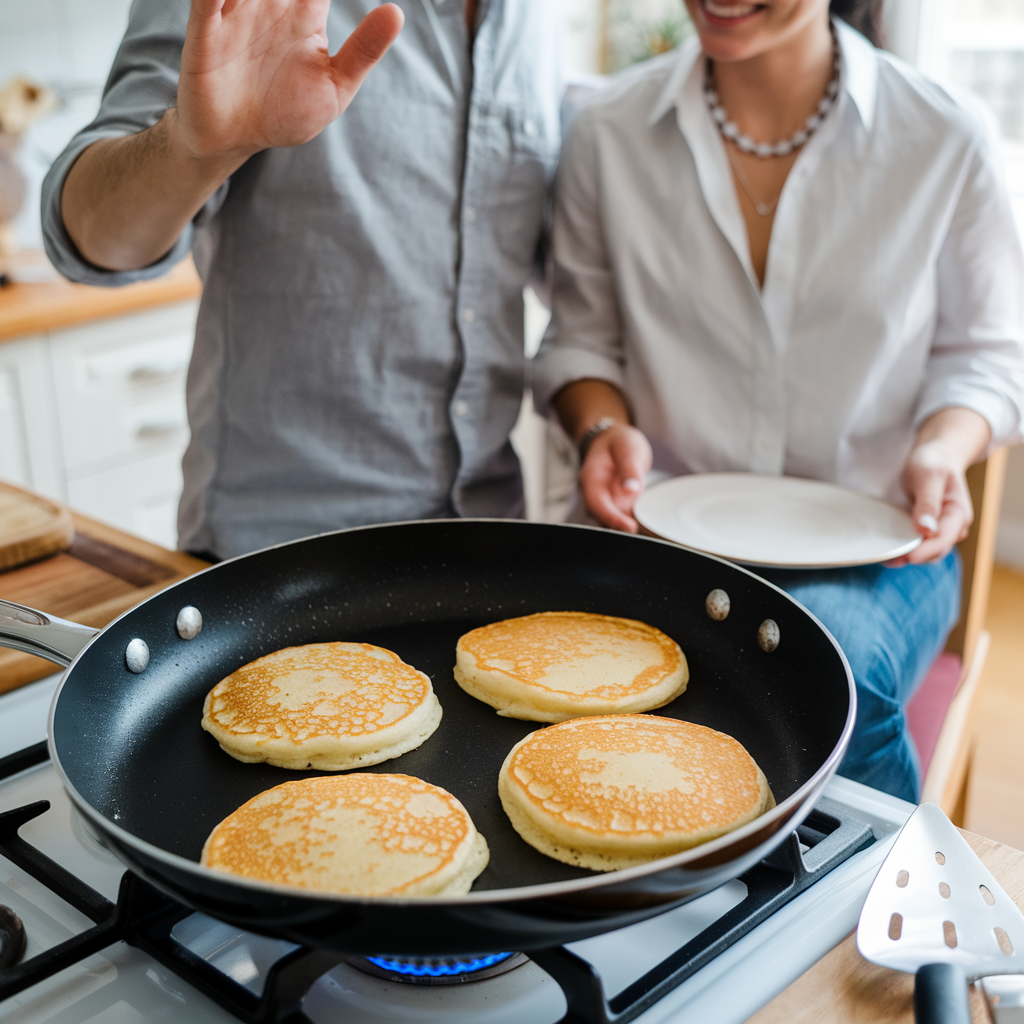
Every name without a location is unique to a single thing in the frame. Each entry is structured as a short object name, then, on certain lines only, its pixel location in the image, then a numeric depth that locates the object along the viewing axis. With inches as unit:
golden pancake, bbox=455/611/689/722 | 33.6
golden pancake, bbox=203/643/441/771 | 31.2
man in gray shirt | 47.1
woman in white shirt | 53.6
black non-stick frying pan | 20.9
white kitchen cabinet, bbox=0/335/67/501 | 84.0
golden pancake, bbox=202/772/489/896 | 24.8
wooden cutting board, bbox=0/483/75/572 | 42.9
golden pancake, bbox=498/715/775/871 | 26.5
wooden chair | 53.2
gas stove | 23.2
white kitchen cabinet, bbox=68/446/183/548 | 93.5
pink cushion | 50.8
